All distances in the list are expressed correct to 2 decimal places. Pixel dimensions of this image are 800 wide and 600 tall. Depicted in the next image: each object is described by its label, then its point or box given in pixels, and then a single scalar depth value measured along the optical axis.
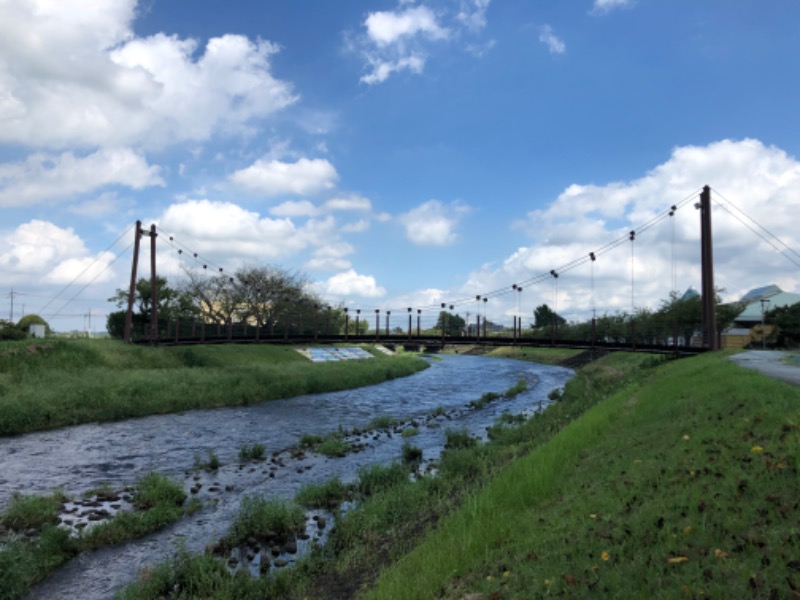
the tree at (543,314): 128.98
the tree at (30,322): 52.88
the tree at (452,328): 53.60
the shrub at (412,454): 18.13
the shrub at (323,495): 13.23
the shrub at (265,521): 10.85
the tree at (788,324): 62.16
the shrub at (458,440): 19.97
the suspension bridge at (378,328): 36.75
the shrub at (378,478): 14.07
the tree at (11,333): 41.34
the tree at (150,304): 58.88
